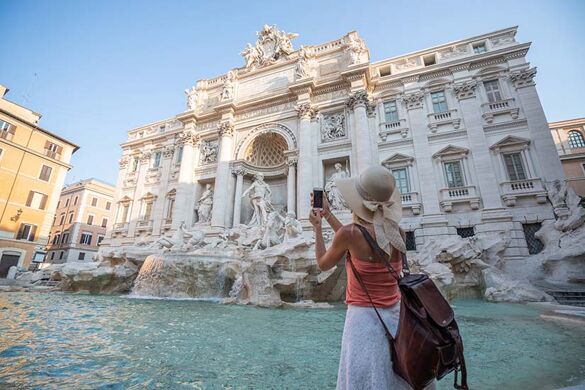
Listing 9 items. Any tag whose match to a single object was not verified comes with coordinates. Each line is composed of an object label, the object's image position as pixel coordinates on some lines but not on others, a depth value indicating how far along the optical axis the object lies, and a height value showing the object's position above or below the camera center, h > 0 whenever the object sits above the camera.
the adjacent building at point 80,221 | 30.20 +5.68
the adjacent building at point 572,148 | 20.52 +9.95
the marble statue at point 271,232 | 10.98 +1.59
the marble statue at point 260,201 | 14.54 +3.81
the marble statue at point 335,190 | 13.61 +4.25
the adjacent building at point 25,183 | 19.02 +6.56
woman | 1.24 -0.03
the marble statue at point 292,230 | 10.14 +1.50
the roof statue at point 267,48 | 19.30 +16.38
